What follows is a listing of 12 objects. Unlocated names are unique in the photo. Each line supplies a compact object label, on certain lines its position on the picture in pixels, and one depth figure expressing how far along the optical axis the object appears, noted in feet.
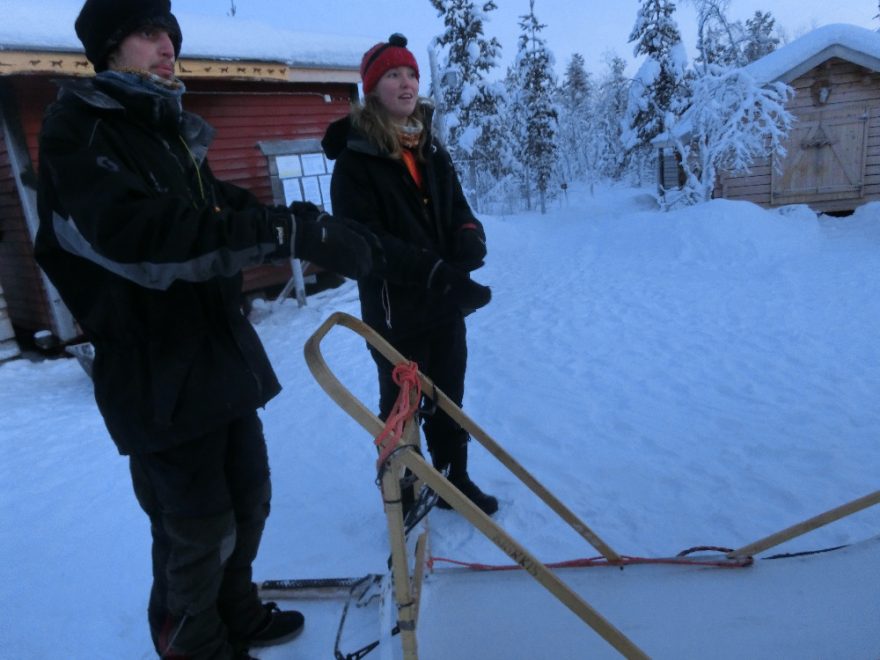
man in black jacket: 4.16
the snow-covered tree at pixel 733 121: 36.65
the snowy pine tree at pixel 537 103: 77.05
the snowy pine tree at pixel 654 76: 59.06
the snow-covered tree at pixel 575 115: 124.47
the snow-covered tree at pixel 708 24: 44.80
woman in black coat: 7.20
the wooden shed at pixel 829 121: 37.29
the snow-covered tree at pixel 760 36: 108.27
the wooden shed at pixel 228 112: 19.90
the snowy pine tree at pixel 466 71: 68.23
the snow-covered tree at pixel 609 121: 112.06
